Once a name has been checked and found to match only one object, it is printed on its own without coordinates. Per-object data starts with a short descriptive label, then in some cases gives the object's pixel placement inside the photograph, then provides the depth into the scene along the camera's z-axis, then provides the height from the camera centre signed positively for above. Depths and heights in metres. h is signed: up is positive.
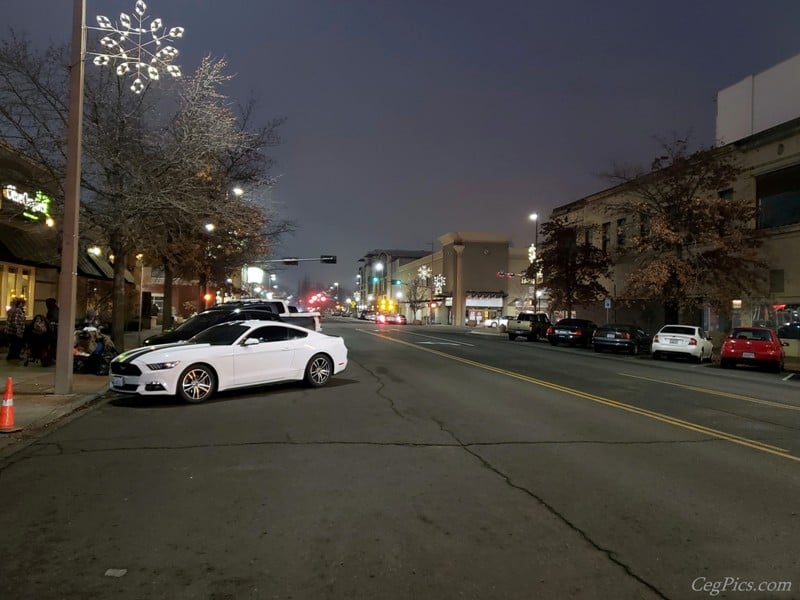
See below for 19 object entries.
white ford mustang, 10.54 -1.02
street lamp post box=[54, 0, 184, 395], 11.30 +1.79
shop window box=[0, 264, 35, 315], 19.85 +0.61
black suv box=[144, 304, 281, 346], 15.41 -0.33
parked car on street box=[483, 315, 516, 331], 64.03 -0.79
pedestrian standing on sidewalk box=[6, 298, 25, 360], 15.91 -0.65
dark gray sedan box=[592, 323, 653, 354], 27.42 -0.86
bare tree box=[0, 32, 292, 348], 15.23 +3.89
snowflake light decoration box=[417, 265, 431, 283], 86.75 +5.91
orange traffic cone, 8.29 -1.54
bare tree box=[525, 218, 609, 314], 37.16 +3.10
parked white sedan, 23.87 -0.85
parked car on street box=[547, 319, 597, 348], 32.12 -0.74
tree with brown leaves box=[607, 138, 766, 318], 27.75 +3.95
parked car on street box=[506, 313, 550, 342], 38.72 -0.64
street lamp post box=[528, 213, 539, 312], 45.28 +6.63
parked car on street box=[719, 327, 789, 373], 20.77 -0.86
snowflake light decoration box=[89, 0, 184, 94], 13.23 +5.70
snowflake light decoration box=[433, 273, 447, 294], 82.31 +4.30
